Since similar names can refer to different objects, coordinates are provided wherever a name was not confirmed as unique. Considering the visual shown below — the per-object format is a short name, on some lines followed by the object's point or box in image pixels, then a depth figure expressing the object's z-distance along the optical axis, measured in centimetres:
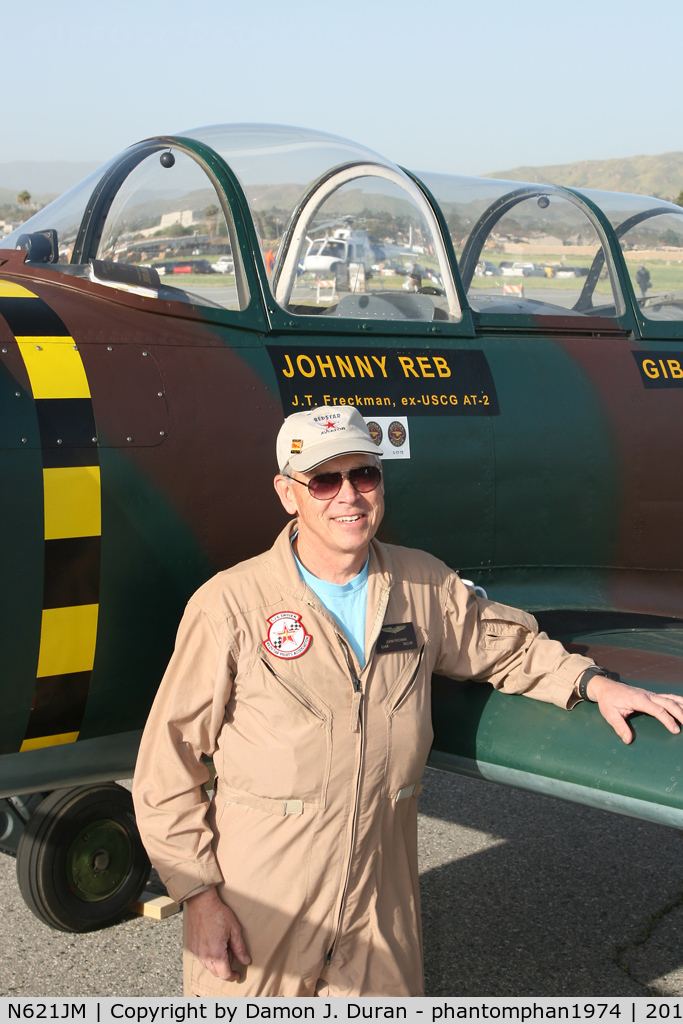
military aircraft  283
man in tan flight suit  229
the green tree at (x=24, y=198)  8456
